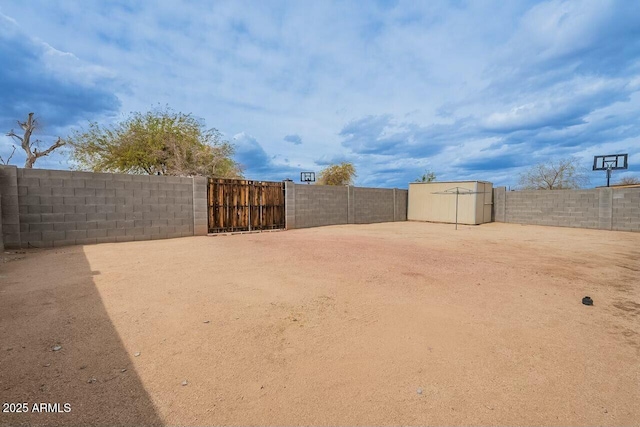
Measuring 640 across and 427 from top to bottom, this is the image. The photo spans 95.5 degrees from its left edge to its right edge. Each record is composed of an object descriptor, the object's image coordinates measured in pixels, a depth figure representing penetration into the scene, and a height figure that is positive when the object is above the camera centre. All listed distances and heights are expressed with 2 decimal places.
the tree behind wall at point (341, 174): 24.83 +2.52
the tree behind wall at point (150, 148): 13.39 +2.66
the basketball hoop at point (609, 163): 15.93 +2.26
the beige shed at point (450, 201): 14.55 +0.11
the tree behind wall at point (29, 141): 14.38 +3.10
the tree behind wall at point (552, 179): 21.62 +1.84
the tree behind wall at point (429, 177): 27.11 +2.46
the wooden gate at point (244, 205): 9.06 -0.04
